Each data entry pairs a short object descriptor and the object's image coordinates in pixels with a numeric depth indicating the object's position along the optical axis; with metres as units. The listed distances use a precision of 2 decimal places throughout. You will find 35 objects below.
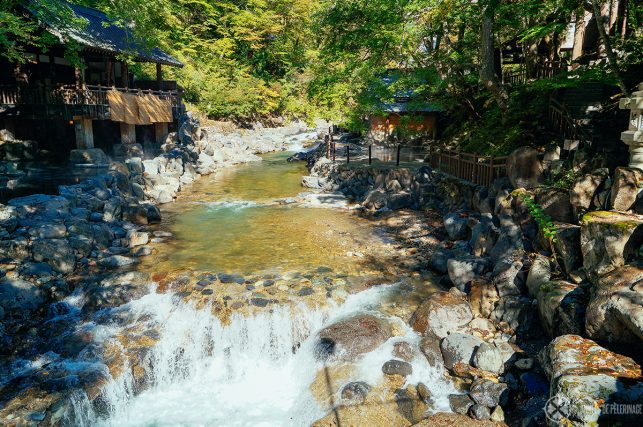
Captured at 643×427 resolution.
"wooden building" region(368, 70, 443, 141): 19.94
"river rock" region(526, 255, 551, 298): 9.52
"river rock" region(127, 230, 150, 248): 14.90
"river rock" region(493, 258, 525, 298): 10.09
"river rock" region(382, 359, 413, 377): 8.63
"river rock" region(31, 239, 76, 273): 12.05
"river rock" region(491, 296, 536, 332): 9.30
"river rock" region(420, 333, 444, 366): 8.93
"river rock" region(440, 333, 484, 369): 8.77
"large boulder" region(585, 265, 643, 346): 6.67
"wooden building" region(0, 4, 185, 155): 20.31
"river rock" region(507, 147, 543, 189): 12.76
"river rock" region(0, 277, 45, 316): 10.01
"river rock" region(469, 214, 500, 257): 12.23
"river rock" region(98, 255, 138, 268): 13.05
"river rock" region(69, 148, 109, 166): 21.63
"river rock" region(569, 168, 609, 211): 10.05
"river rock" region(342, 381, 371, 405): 7.98
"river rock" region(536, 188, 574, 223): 10.77
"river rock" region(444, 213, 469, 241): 14.27
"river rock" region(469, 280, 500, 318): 10.12
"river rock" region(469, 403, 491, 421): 7.35
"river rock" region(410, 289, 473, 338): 9.73
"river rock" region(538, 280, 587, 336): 7.92
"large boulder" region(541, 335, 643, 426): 5.68
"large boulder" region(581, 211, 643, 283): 7.85
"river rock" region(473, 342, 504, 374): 8.39
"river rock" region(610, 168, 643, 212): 8.91
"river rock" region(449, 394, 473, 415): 7.62
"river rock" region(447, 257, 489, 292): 11.15
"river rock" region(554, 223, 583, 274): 9.27
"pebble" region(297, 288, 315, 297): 11.30
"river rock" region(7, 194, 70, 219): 13.52
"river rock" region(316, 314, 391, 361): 9.26
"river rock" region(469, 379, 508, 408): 7.58
